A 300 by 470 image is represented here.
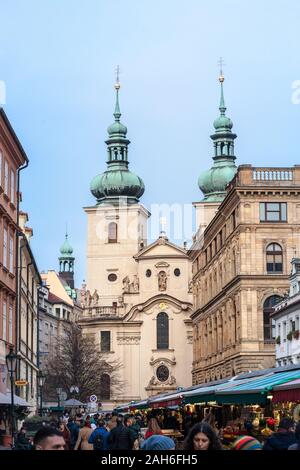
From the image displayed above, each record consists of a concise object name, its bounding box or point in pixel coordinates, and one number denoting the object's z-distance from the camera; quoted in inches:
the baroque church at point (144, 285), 3622.0
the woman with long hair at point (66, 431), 1090.2
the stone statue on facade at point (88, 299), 4921.3
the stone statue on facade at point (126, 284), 4864.7
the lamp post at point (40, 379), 2057.9
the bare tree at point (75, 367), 3415.4
